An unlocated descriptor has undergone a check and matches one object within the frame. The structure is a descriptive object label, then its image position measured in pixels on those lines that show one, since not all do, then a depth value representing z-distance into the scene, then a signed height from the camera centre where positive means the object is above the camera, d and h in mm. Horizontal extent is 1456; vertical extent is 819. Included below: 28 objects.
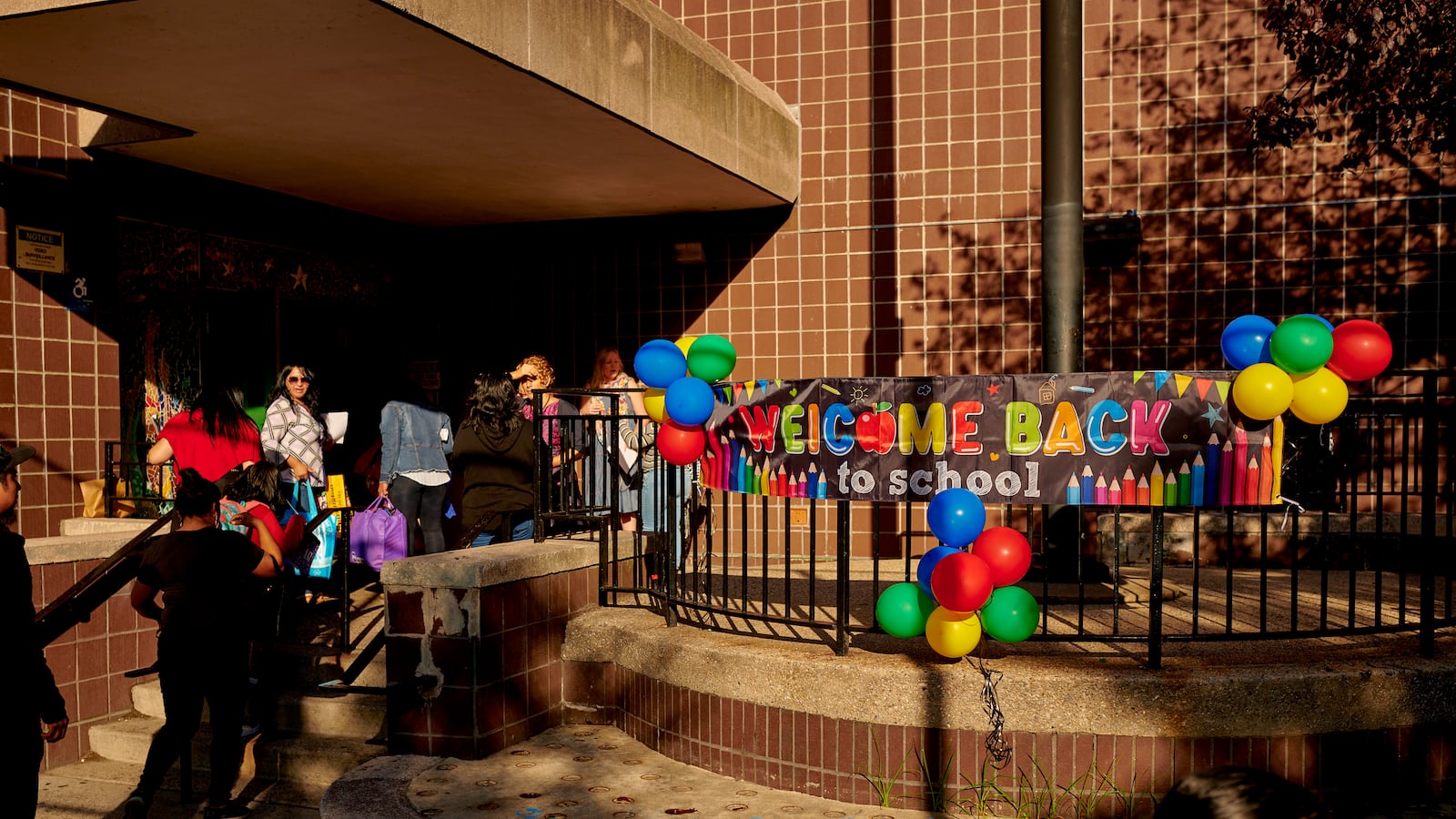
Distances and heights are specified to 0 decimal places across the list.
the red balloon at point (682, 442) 5914 -260
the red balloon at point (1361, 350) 4863 +168
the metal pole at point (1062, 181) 6383 +1192
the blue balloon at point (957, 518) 4934 -557
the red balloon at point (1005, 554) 4965 -726
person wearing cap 4168 -1142
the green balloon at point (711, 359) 6102 +189
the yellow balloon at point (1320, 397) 4812 -35
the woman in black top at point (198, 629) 5426 -1136
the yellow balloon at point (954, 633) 4973 -1074
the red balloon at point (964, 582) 4836 -827
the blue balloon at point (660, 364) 5984 +157
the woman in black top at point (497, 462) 7691 -468
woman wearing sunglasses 8117 -263
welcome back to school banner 4941 -228
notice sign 7582 +1014
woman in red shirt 7594 -291
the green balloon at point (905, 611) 5230 -1021
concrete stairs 6555 -2026
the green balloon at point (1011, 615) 4992 -1003
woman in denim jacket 8164 -483
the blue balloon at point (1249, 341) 5020 +214
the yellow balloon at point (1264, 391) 4754 -9
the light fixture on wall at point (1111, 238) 9859 +1339
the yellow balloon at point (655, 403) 6215 -57
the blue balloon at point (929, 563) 5254 -813
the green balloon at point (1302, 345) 4711 +188
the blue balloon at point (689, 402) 5762 -46
